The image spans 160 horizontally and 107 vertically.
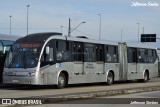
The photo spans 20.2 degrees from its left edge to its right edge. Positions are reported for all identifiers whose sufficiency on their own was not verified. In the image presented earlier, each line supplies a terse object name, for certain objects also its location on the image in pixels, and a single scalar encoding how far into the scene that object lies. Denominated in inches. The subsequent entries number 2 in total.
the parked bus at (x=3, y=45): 1097.4
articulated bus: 948.0
